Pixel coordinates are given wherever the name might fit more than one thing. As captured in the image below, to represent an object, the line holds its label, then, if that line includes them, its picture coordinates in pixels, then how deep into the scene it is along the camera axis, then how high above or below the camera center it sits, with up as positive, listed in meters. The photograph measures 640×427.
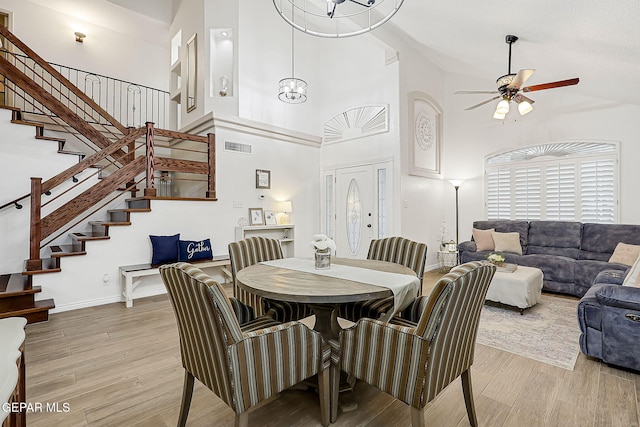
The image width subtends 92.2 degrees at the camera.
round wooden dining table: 1.71 -0.44
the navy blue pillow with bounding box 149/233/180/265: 4.33 -0.51
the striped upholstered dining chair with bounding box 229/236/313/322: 2.57 -0.47
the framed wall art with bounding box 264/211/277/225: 5.77 -0.07
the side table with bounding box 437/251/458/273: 6.25 -0.92
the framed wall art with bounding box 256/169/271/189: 5.76 +0.68
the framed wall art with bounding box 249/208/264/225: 5.62 -0.03
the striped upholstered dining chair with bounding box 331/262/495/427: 1.37 -0.63
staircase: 3.39 +0.36
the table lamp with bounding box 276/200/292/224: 5.98 +0.07
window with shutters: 4.94 +0.59
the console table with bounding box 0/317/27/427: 0.63 -0.36
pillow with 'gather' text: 4.49 -0.54
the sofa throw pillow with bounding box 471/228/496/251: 5.30 -0.42
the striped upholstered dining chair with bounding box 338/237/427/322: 2.42 -0.41
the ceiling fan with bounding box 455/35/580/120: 3.56 +1.56
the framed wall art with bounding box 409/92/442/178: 5.94 +1.65
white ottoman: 3.49 -0.84
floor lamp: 6.42 +0.68
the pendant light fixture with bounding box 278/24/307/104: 5.00 +2.06
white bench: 3.89 -0.78
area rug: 2.63 -1.16
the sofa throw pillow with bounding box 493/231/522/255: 5.11 -0.45
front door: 6.18 +0.09
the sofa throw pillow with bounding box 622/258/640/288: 2.58 -0.55
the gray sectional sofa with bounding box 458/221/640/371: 2.26 -0.65
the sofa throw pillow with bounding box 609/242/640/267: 4.06 -0.50
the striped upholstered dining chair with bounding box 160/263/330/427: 1.34 -0.64
